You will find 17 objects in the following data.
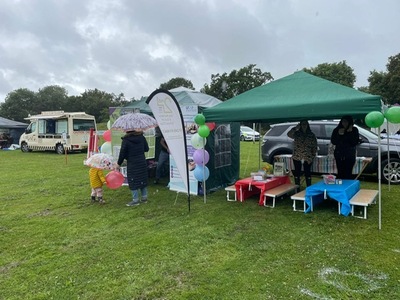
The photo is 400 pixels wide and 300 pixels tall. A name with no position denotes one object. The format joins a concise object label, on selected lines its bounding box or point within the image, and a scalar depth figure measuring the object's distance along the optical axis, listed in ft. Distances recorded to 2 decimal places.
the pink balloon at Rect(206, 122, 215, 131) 21.26
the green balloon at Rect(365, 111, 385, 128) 13.97
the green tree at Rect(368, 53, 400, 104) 99.60
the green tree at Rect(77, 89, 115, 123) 177.27
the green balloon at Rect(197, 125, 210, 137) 19.56
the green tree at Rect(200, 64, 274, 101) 153.38
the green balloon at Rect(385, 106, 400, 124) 14.05
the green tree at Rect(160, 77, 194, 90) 194.59
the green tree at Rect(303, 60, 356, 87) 128.26
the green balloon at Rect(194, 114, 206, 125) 19.53
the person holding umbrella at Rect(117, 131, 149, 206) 19.94
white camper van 58.65
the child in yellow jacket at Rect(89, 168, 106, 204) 20.88
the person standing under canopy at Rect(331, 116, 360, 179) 20.10
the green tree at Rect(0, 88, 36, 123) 180.86
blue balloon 21.56
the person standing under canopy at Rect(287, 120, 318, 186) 21.39
